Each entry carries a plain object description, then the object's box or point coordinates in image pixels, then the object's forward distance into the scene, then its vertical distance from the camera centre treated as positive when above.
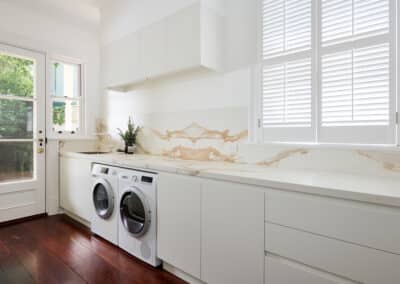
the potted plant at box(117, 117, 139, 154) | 2.86 +0.02
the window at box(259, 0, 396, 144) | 1.42 +0.48
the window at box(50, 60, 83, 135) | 3.06 +0.56
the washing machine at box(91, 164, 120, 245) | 2.14 -0.62
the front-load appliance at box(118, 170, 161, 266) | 1.82 -0.63
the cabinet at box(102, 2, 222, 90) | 1.93 +0.87
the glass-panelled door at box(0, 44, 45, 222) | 2.64 +0.06
